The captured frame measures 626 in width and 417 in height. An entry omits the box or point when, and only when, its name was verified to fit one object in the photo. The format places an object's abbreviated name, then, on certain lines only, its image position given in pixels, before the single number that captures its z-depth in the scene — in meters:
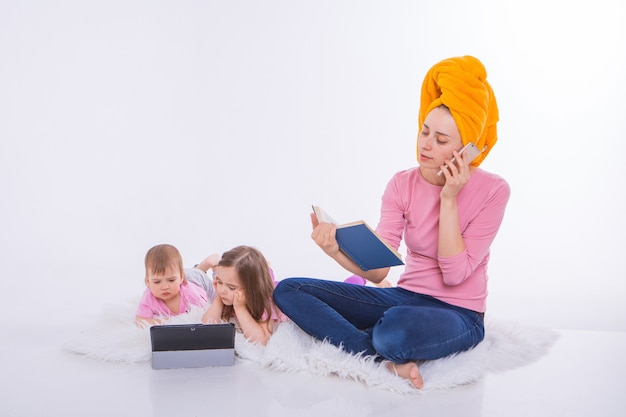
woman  2.15
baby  2.77
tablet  2.27
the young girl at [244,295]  2.52
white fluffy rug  2.14
